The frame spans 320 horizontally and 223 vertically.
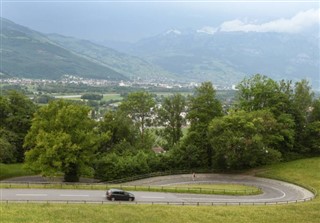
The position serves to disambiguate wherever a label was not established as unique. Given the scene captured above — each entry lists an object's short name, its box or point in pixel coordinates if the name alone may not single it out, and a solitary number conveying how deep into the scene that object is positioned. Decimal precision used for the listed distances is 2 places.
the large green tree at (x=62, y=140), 52.59
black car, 40.75
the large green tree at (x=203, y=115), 66.31
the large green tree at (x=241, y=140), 60.59
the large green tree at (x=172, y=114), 73.06
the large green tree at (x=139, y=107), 73.62
